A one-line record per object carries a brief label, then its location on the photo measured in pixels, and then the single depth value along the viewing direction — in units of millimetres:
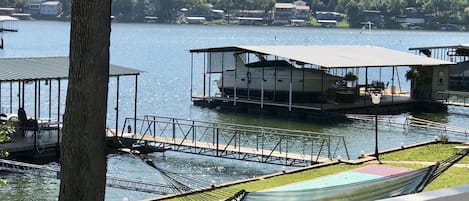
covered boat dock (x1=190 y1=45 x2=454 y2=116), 40406
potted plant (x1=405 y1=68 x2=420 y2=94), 43969
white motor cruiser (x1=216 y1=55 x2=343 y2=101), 41469
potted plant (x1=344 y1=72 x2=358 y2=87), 42250
